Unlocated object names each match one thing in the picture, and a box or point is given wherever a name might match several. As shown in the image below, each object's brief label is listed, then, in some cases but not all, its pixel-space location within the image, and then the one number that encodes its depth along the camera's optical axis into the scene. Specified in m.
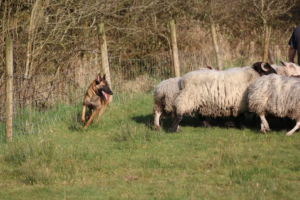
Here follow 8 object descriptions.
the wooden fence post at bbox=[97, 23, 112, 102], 23.31
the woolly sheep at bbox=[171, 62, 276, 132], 19.34
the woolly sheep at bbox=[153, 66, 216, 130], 19.86
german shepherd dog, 20.48
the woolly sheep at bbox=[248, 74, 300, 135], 17.78
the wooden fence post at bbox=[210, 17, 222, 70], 29.99
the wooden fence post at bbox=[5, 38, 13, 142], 17.20
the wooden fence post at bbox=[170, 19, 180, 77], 25.67
